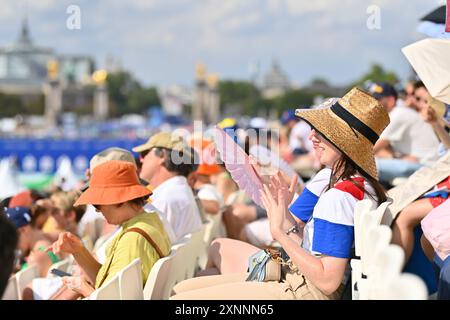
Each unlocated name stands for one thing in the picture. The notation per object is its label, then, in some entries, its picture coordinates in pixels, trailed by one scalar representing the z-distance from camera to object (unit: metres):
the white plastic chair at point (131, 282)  5.66
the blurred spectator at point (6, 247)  3.98
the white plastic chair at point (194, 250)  8.38
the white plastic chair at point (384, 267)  3.54
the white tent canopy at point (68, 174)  22.50
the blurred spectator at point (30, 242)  9.87
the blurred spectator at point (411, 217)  6.53
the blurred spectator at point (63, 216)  12.30
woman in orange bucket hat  6.71
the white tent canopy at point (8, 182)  19.73
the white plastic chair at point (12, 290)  8.43
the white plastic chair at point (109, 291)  5.32
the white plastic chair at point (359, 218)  5.38
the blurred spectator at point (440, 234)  5.73
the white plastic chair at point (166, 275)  6.29
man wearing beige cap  9.29
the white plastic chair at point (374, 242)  4.33
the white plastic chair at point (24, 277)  8.56
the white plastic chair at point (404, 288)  3.37
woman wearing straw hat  5.72
